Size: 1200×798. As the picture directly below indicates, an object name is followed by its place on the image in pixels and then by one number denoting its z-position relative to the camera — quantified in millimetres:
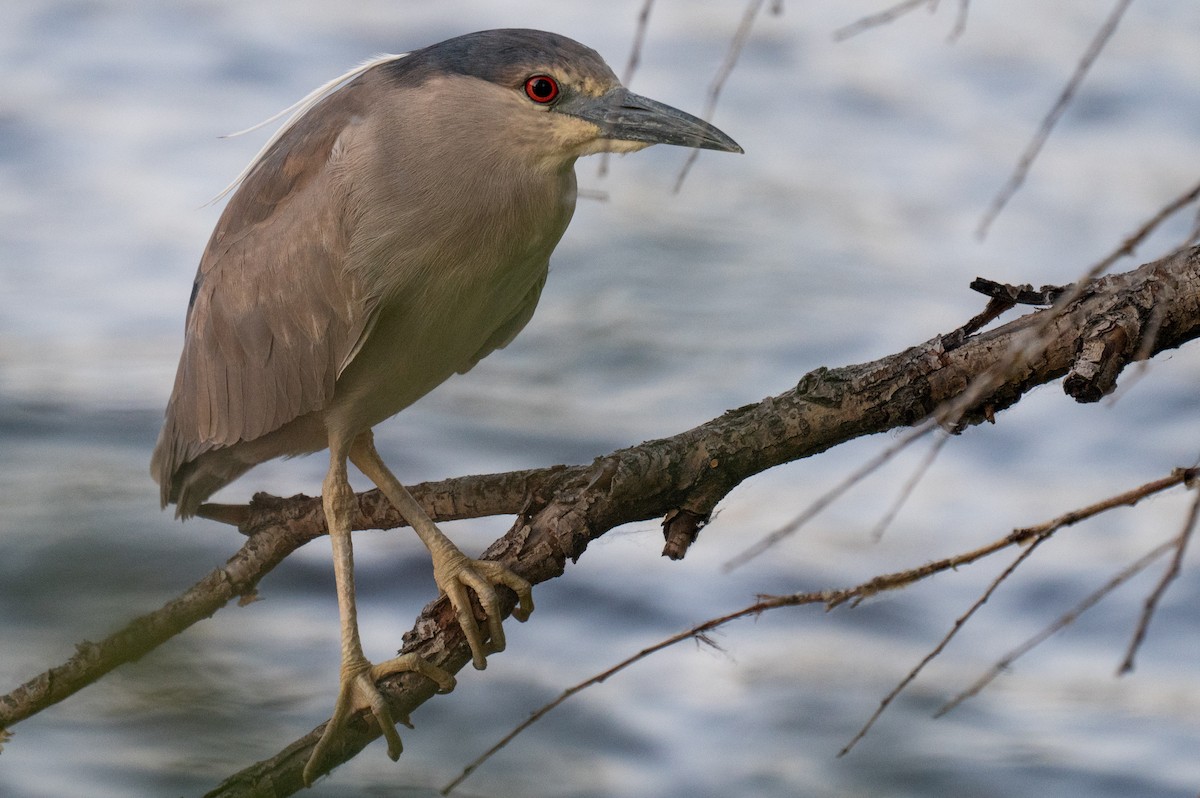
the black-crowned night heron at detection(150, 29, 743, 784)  9065
